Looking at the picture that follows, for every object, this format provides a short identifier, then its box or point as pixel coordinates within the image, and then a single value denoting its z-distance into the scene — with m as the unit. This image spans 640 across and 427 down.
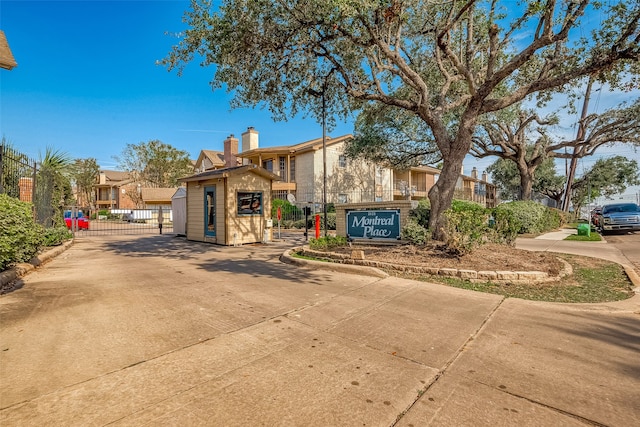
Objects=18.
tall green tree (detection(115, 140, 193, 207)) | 45.56
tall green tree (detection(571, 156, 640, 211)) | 37.03
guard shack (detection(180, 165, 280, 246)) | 13.24
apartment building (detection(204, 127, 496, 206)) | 27.27
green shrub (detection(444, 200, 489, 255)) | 7.54
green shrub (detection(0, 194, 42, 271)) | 5.80
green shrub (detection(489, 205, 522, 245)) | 9.77
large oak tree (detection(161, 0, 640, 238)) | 7.62
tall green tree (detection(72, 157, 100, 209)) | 52.99
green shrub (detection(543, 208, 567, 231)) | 19.91
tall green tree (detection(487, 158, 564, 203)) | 41.44
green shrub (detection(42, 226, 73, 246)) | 11.40
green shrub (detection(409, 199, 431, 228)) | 9.75
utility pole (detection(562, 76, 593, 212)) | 20.06
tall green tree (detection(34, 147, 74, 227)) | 11.73
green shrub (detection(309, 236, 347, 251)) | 10.07
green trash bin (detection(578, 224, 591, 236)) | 16.10
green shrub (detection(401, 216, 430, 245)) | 9.15
